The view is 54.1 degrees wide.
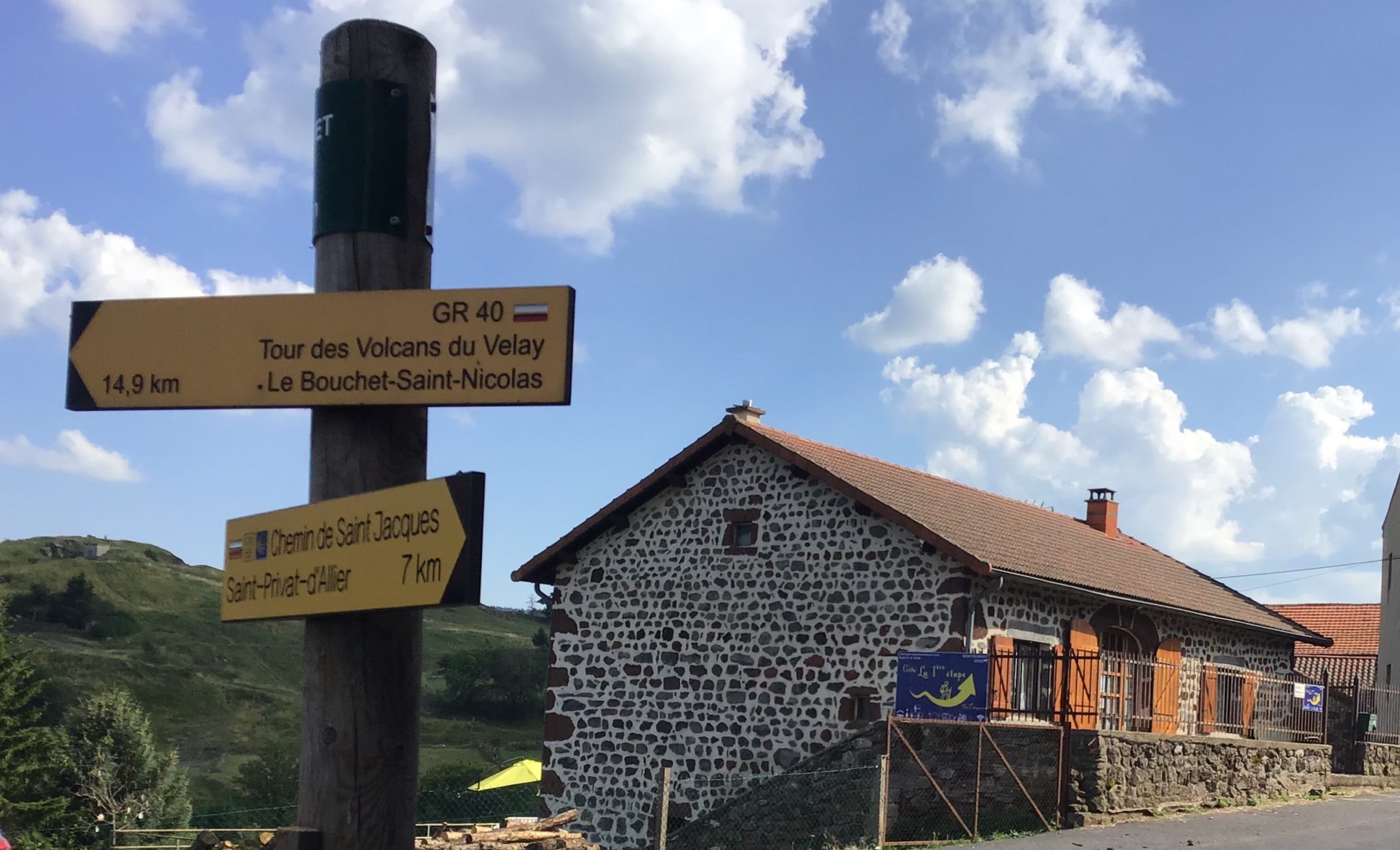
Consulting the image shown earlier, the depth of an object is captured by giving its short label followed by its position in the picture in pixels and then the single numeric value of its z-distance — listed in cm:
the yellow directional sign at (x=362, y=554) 329
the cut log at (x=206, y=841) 1200
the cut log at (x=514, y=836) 1315
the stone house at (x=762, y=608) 1741
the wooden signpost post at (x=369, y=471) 364
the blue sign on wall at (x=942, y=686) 1574
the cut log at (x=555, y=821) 1480
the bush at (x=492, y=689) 6425
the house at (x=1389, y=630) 3325
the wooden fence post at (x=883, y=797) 1373
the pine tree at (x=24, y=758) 3319
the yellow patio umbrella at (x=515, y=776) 2492
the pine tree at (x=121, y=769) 3706
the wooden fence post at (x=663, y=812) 1298
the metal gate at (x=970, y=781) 1476
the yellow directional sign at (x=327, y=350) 351
